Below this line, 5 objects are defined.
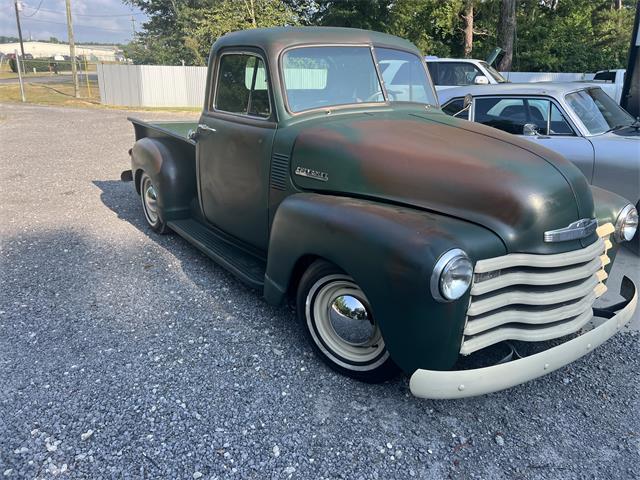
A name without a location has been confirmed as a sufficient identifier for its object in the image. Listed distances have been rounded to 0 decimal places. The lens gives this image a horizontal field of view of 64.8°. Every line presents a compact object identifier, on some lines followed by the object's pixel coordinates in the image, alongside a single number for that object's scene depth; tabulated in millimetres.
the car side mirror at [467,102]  4592
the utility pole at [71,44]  23328
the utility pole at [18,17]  38038
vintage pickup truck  2434
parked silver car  5266
